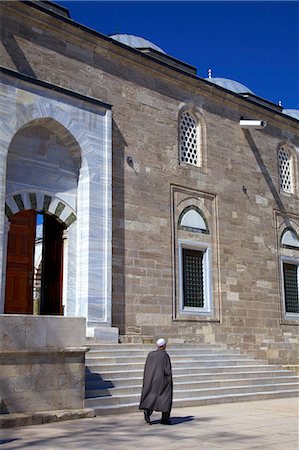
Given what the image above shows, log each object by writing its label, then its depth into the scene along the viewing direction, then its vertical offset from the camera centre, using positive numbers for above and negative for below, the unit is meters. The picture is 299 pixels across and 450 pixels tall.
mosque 10.98 +2.94
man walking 6.99 -0.68
